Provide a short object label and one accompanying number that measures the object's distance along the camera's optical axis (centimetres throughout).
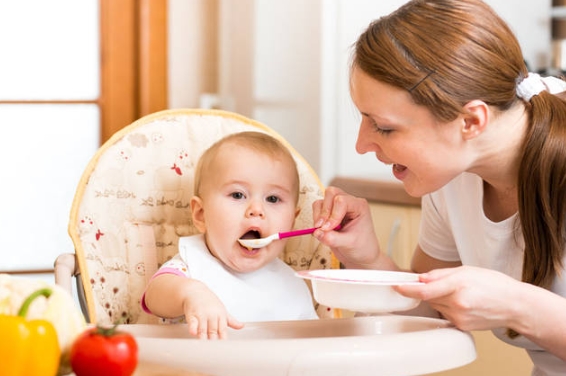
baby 199
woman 184
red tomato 152
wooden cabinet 249
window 291
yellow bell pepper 151
